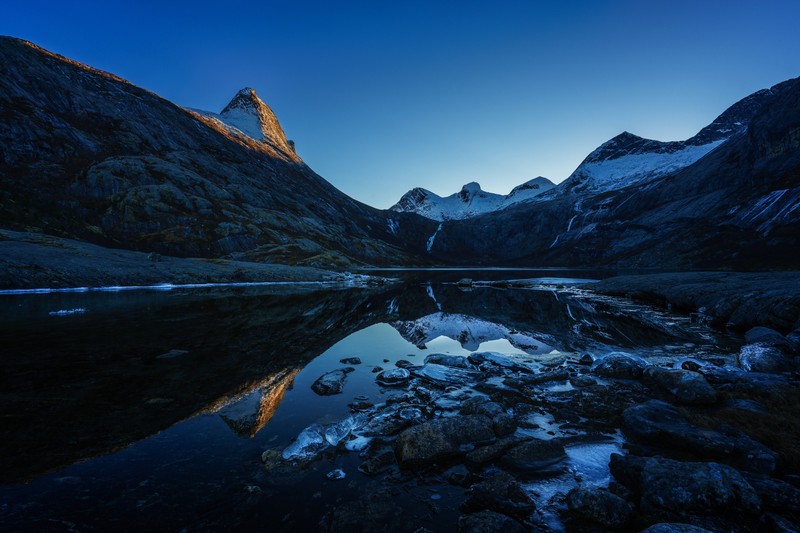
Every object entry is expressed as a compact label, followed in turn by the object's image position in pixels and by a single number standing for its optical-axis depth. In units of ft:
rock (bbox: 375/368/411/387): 46.98
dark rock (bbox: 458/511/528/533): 19.12
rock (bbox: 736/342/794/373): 47.47
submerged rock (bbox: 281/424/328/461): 27.53
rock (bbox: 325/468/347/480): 25.20
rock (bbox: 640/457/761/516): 19.85
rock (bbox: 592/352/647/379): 48.24
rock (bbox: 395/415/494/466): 27.22
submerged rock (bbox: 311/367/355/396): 42.93
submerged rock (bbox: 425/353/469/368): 54.48
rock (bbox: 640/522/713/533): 16.85
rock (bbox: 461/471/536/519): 21.16
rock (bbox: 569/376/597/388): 45.01
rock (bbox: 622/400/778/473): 25.04
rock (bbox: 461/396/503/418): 35.22
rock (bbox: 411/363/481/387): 47.44
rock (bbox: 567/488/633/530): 19.66
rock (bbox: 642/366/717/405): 37.22
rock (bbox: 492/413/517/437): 31.60
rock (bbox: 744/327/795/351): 55.83
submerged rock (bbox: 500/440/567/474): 26.11
